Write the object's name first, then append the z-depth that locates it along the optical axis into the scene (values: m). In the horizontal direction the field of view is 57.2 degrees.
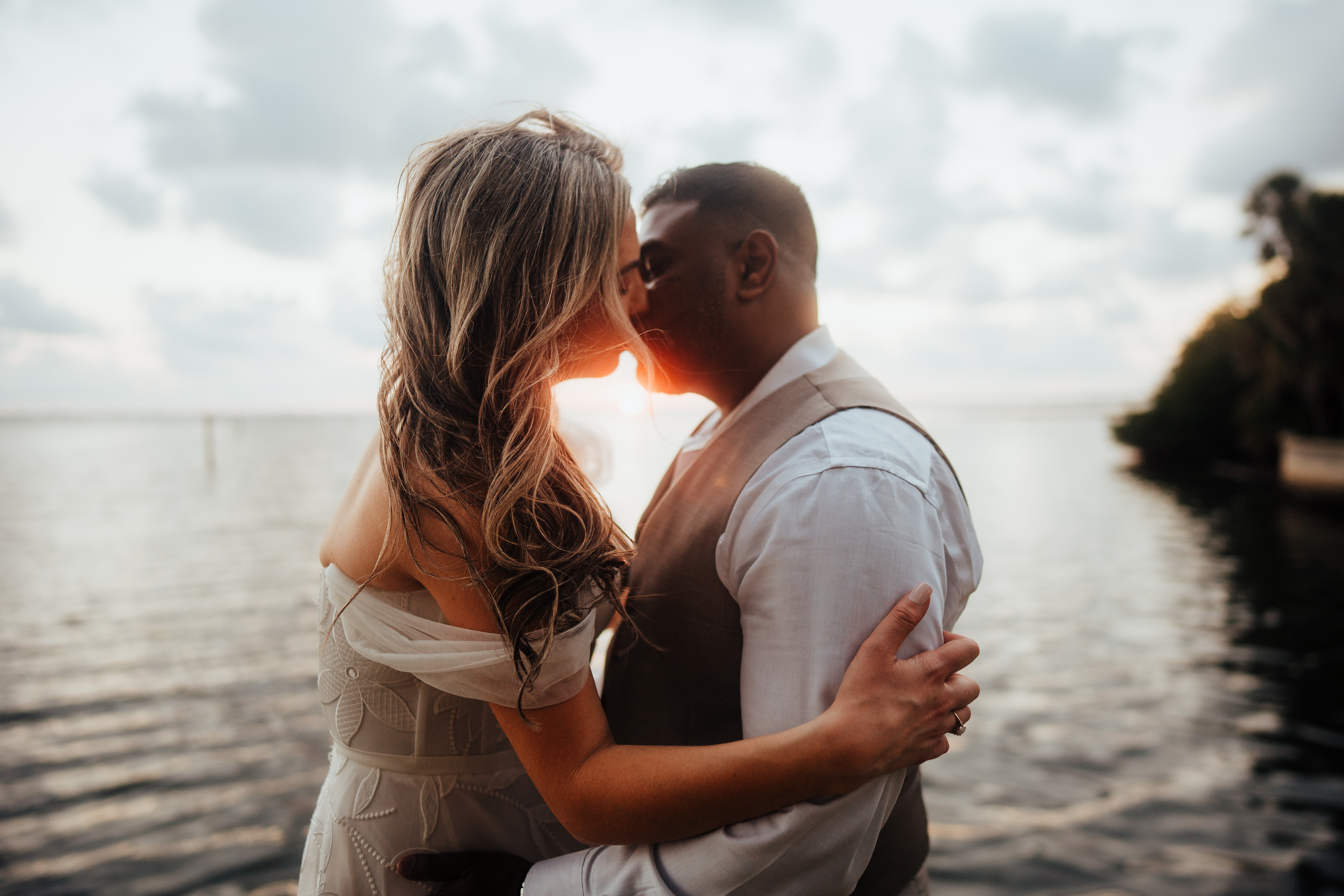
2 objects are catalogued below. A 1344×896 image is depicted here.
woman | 0.86
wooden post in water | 42.01
